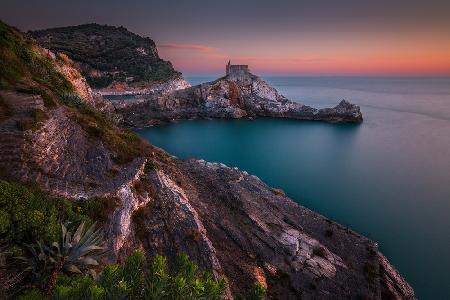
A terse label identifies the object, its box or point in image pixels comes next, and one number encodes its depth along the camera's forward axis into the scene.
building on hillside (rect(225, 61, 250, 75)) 116.06
